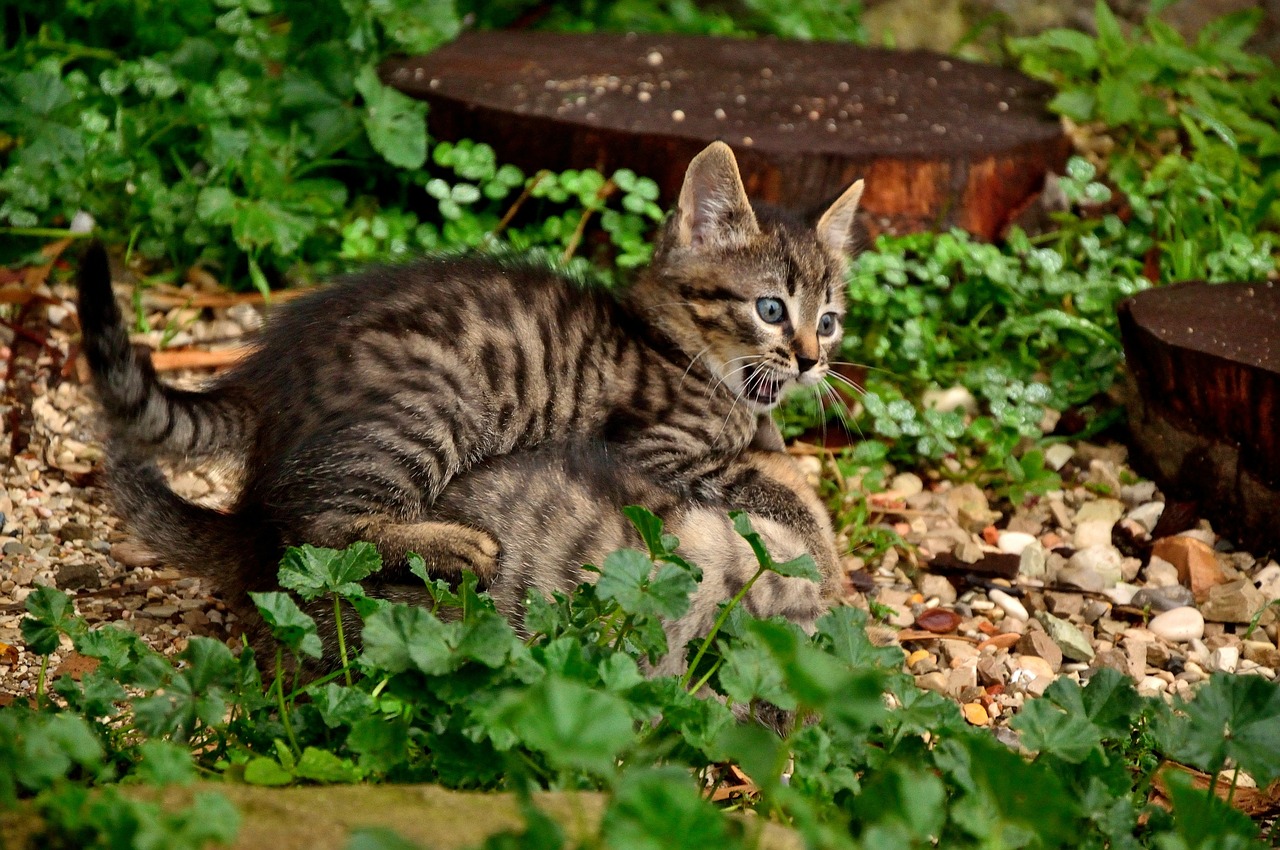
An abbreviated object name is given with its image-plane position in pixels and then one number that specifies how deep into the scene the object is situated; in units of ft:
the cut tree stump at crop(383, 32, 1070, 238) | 14.38
